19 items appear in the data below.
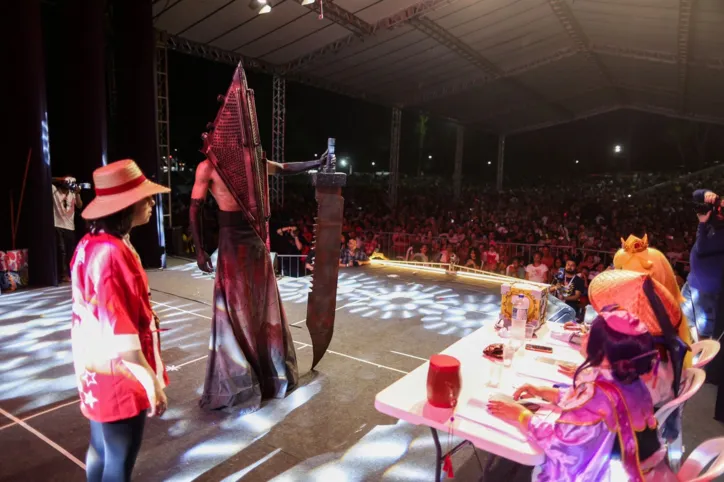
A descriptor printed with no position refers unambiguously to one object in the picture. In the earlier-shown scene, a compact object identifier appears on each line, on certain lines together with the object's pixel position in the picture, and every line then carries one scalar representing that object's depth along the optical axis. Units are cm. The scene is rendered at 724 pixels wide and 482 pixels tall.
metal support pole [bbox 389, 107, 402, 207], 1418
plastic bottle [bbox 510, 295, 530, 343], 258
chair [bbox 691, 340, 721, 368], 208
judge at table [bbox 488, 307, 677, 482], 152
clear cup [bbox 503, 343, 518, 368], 227
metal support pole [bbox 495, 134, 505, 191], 1981
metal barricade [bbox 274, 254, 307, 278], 757
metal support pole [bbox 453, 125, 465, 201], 1767
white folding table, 165
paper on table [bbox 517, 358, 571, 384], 217
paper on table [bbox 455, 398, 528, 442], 169
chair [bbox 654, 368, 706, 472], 164
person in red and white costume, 176
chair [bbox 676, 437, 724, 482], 166
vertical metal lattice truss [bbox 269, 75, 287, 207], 1094
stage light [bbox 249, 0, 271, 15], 700
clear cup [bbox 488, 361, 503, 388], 207
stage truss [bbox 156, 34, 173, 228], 865
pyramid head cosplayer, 311
